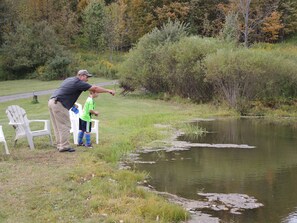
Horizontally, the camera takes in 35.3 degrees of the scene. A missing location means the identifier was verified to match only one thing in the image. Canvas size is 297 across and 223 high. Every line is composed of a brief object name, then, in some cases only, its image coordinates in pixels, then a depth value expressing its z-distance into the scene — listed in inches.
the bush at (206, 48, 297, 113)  933.8
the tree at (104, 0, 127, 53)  2064.5
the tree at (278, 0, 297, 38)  2132.1
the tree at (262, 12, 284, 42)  2010.3
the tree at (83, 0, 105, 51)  2130.5
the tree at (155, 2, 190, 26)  2107.5
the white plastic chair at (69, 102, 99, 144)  509.7
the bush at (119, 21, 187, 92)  1187.3
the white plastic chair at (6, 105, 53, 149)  464.4
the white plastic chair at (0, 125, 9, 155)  422.5
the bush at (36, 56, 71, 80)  1722.4
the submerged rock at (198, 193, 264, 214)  325.4
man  439.8
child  484.7
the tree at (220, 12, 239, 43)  1332.1
